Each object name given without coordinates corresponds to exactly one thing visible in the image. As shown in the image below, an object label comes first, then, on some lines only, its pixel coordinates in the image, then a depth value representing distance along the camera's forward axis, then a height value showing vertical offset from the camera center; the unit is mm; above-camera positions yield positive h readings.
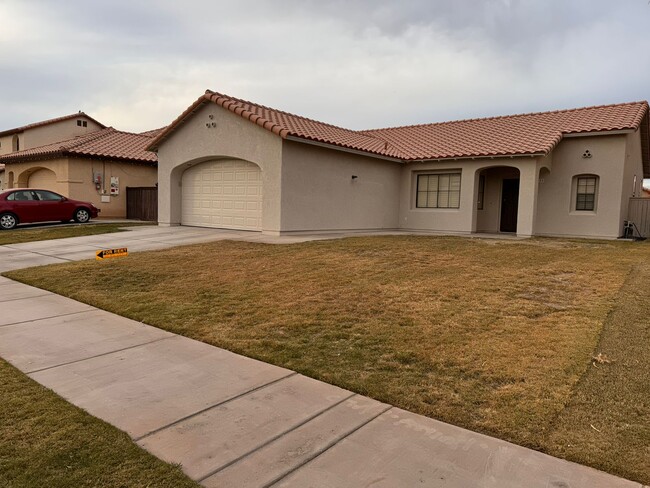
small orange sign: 10104 -1234
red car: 17641 -406
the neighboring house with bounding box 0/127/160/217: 22797 +1627
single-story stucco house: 15445 +1344
